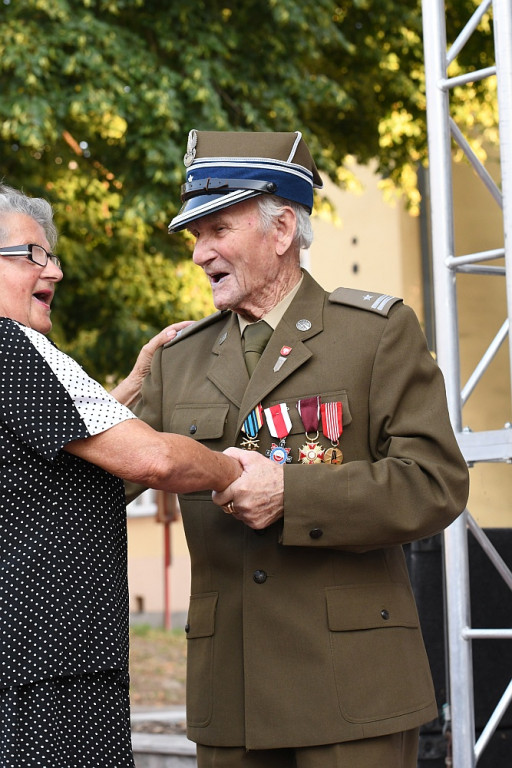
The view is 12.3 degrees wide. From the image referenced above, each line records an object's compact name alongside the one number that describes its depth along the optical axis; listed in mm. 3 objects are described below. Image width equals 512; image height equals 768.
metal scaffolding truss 8109
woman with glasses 4506
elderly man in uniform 4983
